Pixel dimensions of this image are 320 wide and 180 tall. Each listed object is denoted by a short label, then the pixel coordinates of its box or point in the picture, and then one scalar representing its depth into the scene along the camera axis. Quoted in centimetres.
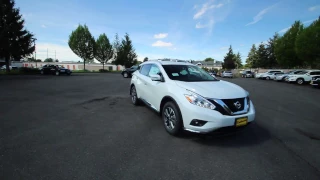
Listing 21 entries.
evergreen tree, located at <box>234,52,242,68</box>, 8587
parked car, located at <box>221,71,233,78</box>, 3366
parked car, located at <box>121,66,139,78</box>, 2280
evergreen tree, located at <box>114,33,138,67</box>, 4309
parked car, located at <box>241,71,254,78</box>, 3716
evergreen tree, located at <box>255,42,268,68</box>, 4989
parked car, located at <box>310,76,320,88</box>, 1447
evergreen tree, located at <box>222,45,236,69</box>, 5766
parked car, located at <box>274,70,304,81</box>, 2469
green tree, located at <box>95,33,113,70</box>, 4425
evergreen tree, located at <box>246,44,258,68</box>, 6993
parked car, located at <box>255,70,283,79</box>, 3113
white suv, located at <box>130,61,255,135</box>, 309
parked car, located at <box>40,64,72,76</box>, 2481
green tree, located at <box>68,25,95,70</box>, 3916
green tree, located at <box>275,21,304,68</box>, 3179
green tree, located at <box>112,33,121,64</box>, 4459
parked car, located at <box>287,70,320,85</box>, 1955
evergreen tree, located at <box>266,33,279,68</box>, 4928
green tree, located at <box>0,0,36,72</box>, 2045
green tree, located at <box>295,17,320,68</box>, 2276
